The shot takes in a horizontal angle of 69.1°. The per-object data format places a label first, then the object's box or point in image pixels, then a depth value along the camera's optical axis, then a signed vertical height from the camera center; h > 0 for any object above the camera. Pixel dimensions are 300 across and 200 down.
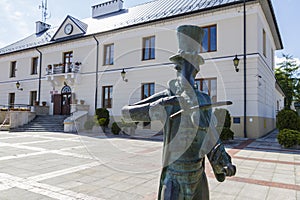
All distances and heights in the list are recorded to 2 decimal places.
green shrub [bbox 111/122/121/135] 13.02 -1.14
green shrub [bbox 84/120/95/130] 15.03 -0.99
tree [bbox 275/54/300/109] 28.56 +4.49
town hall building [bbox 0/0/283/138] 11.89 +3.90
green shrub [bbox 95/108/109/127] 14.97 -0.27
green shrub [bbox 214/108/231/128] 10.35 -0.41
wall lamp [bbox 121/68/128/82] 15.22 +2.56
